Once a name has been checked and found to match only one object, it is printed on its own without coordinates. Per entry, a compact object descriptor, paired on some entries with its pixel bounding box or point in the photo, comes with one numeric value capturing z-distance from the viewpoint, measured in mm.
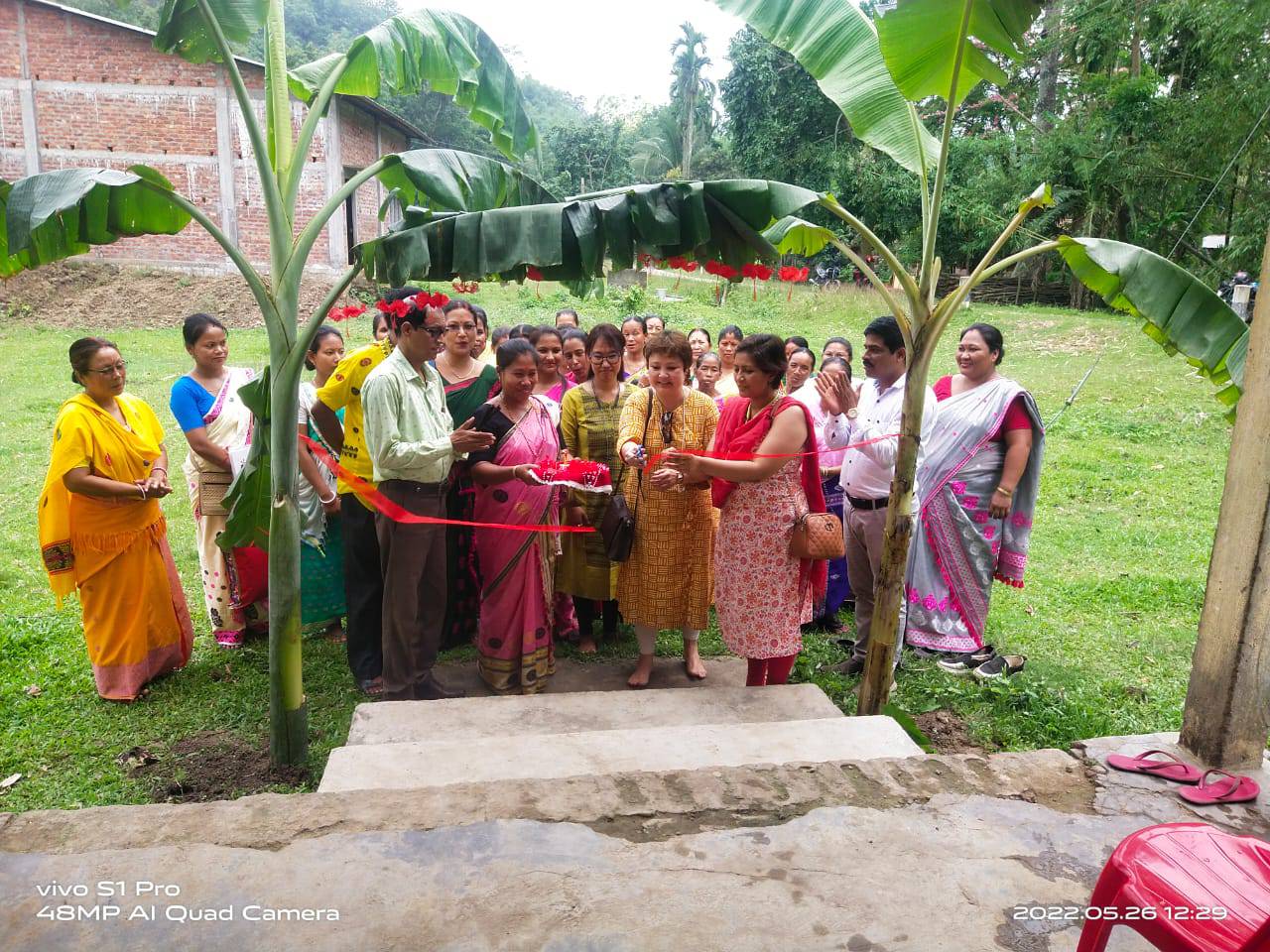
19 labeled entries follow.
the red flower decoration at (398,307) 3934
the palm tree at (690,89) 35531
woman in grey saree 4672
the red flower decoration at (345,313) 4067
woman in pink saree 4125
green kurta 4656
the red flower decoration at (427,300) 3943
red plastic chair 1596
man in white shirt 4285
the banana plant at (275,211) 3312
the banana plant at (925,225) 3379
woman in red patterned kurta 3740
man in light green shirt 3891
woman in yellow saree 4121
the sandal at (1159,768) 2887
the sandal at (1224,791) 2783
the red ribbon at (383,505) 4035
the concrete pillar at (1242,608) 2803
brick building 16125
